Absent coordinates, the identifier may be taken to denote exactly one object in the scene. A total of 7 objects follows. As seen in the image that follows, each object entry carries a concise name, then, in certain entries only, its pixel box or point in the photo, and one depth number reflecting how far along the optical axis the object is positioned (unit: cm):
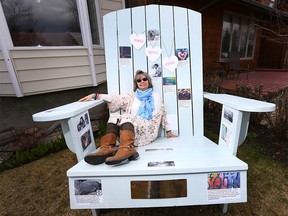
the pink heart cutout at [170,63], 159
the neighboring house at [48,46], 240
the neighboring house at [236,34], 542
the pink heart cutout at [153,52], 162
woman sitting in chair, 106
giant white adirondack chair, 96
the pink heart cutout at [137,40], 162
